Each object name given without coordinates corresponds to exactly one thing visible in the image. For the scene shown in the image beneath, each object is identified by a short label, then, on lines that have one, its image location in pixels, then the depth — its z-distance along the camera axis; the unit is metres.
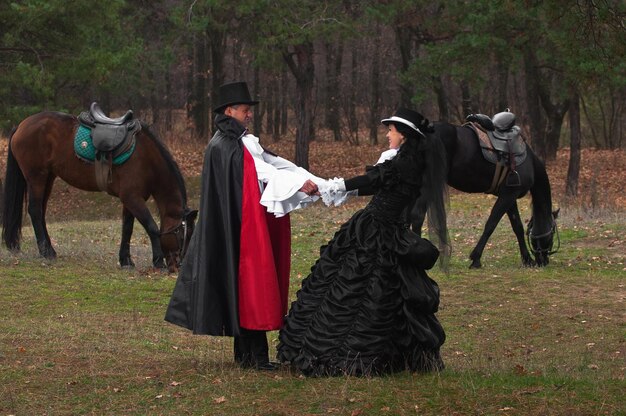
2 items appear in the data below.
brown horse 14.45
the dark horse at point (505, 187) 14.42
